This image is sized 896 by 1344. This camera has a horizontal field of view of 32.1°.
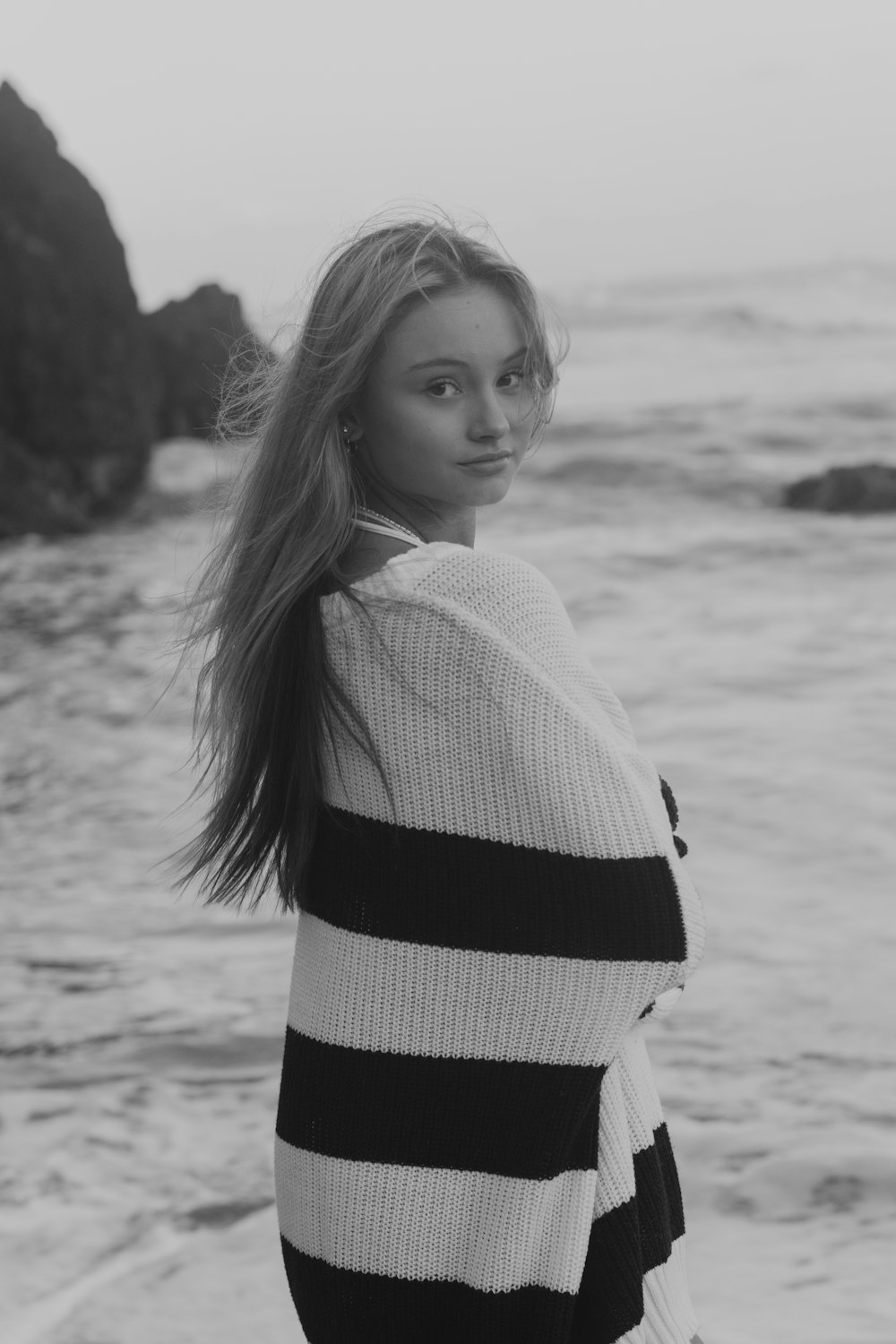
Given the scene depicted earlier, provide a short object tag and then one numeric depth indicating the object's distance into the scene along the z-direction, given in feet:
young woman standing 4.48
